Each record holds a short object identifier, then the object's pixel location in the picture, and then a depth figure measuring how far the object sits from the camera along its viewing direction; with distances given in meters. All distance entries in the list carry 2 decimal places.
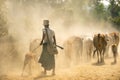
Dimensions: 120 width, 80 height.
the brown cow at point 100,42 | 19.20
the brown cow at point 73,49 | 20.25
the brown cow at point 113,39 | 22.31
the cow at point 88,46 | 21.45
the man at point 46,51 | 15.30
